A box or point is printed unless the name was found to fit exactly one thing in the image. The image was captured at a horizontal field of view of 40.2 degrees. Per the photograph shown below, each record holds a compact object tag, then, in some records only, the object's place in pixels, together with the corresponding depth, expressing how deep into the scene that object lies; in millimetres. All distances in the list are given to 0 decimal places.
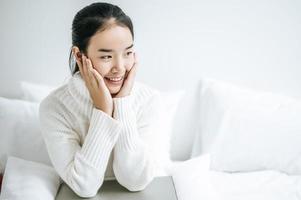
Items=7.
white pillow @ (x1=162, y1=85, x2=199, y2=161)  1969
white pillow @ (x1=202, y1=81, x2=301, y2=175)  1757
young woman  1324
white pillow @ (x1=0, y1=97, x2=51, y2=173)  1670
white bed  1639
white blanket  1434
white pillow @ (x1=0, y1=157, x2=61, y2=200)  1337
